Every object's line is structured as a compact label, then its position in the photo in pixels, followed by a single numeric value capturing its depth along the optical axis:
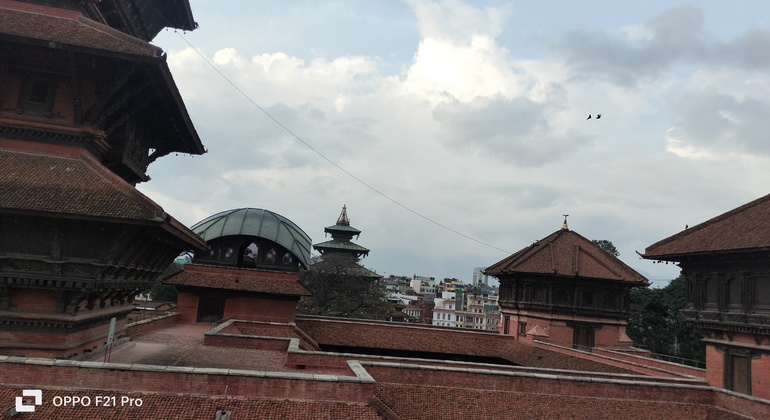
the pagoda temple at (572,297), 27.45
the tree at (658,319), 48.84
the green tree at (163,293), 70.44
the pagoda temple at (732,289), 15.62
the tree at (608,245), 58.53
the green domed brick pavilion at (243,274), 25.78
